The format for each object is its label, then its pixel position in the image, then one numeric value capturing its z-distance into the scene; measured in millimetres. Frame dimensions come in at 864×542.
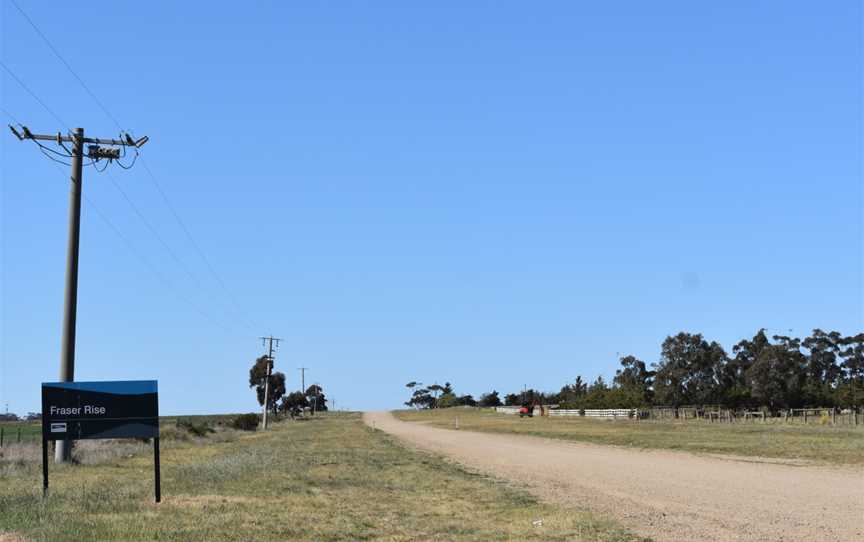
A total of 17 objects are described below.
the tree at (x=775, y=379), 100438
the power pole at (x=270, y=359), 100925
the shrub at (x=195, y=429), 60172
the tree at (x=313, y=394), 190175
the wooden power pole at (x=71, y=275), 28453
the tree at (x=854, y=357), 123812
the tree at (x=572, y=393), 145875
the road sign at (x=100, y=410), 17031
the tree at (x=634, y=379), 123875
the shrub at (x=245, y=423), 82438
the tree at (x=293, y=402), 155988
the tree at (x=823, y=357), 121562
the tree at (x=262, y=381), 131675
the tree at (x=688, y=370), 116062
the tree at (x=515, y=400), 194475
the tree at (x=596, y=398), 115838
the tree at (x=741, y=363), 116812
